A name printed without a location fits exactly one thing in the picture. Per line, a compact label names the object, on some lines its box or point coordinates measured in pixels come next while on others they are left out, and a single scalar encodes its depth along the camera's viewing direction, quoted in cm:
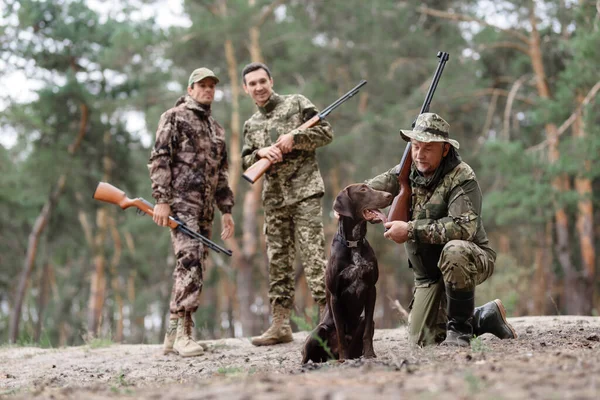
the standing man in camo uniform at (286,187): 655
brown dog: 488
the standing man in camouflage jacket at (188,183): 653
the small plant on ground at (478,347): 457
